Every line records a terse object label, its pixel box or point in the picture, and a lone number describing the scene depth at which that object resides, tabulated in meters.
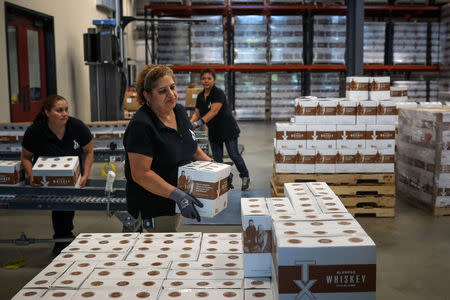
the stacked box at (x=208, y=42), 15.48
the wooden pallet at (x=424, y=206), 6.00
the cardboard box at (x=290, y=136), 6.01
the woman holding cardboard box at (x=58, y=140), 4.37
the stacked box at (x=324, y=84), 16.48
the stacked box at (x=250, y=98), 16.55
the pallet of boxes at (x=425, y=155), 5.90
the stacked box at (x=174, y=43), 15.82
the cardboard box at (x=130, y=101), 11.41
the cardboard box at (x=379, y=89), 6.07
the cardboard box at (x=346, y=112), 5.99
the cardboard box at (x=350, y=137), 5.99
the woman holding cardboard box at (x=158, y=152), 2.62
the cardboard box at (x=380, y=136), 6.00
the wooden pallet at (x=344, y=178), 6.05
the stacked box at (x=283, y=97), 16.67
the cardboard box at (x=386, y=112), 6.00
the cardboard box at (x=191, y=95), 12.78
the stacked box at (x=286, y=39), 15.41
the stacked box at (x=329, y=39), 15.38
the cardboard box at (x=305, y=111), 5.96
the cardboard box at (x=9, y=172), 4.17
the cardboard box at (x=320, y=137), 5.99
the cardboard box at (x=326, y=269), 1.63
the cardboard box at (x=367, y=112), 6.00
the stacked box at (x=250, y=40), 15.77
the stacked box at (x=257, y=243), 2.00
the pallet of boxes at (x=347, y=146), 6.00
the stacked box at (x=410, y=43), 15.75
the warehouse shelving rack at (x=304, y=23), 15.94
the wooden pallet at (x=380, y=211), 6.02
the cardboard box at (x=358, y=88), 6.11
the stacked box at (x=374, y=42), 15.58
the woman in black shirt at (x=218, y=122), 6.97
